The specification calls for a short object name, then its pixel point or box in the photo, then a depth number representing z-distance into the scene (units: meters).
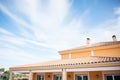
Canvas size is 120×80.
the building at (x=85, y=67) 6.71
